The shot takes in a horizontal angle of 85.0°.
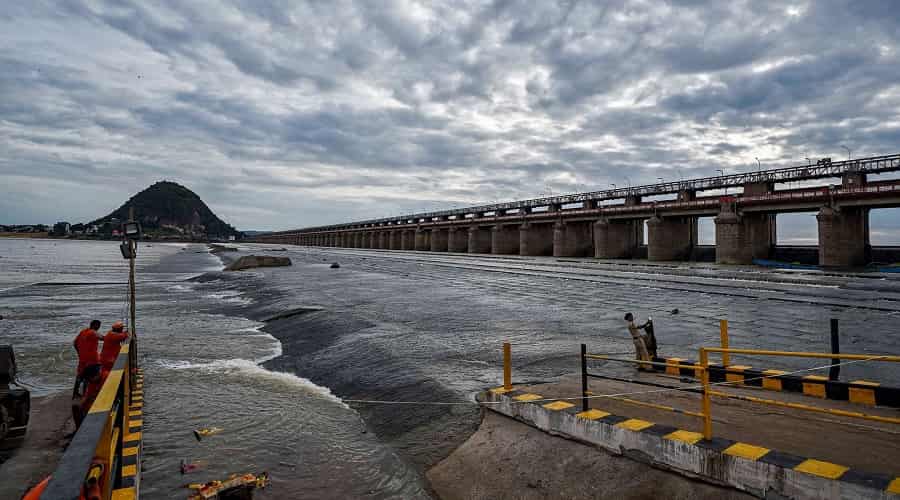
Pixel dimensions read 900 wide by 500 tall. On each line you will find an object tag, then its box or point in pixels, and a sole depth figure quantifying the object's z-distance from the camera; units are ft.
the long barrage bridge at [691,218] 146.20
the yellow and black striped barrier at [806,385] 25.20
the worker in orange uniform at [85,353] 30.73
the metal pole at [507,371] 29.22
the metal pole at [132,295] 37.98
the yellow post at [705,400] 19.58
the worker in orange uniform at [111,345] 31.50
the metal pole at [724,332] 29.73
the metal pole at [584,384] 24.72
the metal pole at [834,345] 27.91
